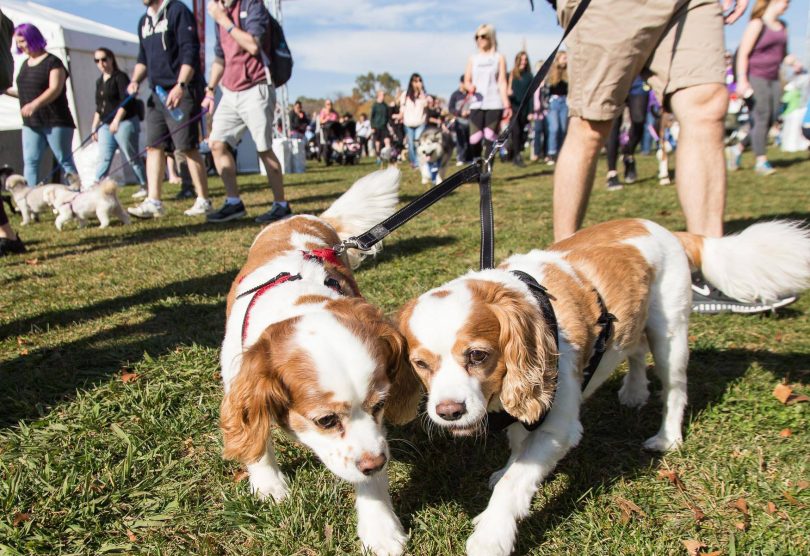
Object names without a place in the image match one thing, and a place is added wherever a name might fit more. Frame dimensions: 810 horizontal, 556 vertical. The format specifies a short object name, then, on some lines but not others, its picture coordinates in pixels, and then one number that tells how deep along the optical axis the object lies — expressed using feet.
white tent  42.57
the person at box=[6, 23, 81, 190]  25.27
